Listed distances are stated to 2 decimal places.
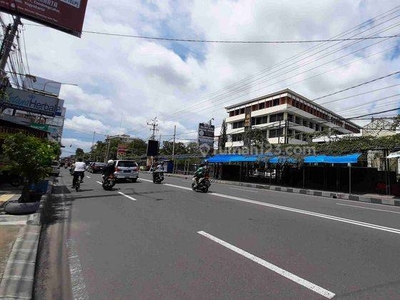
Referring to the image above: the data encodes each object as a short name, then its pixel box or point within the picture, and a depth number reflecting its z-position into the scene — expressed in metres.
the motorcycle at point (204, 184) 15.64
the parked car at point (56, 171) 27.51
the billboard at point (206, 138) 39.33
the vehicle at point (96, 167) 39.88
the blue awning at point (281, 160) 23.17
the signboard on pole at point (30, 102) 16.91
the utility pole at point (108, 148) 92.75
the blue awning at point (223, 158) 28.78
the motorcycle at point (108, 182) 15.84
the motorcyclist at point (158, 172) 21.00
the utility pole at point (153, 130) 64.79
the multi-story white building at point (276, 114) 57.31
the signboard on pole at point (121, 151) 84.06
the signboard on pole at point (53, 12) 12.87
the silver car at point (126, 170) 21.16
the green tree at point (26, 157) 8.72
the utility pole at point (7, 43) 12.21
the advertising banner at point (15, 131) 14.05
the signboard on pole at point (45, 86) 29.05
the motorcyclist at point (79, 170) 15.80
